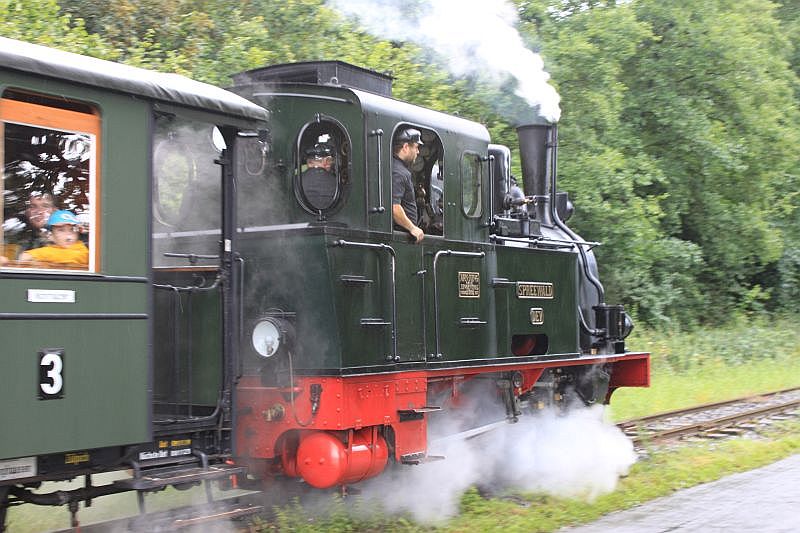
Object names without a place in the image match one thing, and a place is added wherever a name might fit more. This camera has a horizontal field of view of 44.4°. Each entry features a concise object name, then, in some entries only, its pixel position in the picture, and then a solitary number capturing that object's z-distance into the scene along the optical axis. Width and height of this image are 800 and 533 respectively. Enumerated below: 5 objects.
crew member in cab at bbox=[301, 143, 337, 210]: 6.30
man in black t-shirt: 6.62
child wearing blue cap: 4.64
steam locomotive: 4.61
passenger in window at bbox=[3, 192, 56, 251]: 4.54
